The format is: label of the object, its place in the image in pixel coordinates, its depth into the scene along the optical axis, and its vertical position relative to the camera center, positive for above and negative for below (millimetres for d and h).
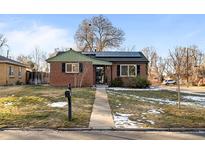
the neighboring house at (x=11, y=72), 16904 +632
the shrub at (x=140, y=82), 15746 -438
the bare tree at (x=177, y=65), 8579 +738
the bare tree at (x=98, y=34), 29904 +8136
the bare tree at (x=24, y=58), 34592 +4390
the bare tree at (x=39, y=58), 36142 +4491
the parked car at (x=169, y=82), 28946 -815
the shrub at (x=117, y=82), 16128 -449
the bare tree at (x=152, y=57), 34783 +4590
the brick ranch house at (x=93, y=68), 15182 +986
